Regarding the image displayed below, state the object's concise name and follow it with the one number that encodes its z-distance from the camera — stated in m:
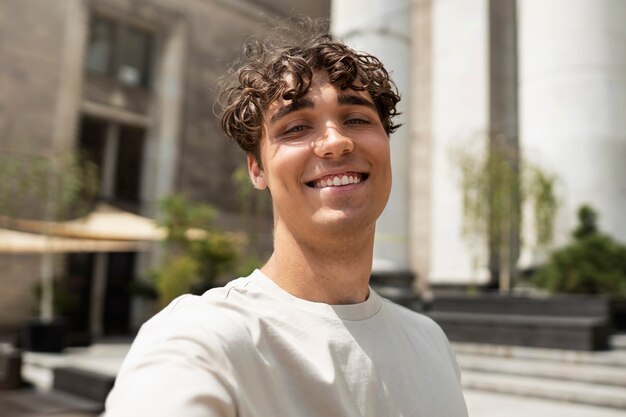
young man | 1.05
